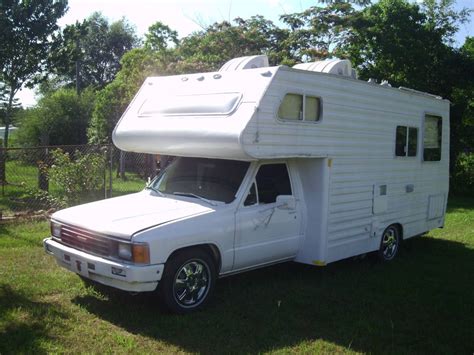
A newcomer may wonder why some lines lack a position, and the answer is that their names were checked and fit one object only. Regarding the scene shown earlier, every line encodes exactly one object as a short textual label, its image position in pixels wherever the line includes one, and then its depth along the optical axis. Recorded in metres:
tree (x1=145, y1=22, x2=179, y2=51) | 21.11
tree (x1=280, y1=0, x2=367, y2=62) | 19.83
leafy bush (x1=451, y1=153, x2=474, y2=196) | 19.50
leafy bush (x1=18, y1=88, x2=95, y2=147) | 23.20
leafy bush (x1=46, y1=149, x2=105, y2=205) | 10.20
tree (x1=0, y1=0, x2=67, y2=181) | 14.95
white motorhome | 5.27
